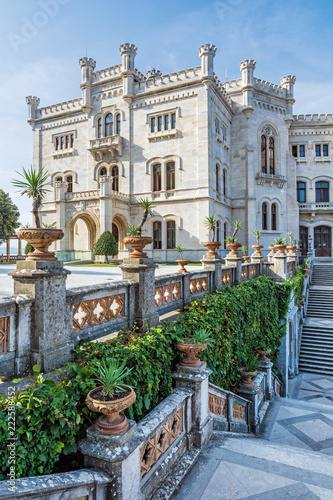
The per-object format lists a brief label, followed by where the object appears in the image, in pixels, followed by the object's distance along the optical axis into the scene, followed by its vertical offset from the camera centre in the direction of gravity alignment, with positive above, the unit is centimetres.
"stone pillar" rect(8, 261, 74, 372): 360 -73
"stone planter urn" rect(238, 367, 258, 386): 813 -361
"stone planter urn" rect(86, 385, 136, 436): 266 -159
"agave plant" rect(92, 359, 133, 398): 287 -136
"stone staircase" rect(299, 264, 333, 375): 1505 -498
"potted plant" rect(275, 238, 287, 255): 1560 +6
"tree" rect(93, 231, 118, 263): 2072 +32
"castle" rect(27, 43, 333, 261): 2305 +876
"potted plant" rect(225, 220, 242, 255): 1116 +13
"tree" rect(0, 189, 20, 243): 2900 +350
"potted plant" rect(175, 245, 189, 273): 831 -38
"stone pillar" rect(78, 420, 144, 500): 263 -192
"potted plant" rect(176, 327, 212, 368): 464 -159
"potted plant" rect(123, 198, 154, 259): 565 +14
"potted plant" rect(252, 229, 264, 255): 1468 +1
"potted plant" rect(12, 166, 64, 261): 372 +25
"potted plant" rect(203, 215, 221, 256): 906 +11
